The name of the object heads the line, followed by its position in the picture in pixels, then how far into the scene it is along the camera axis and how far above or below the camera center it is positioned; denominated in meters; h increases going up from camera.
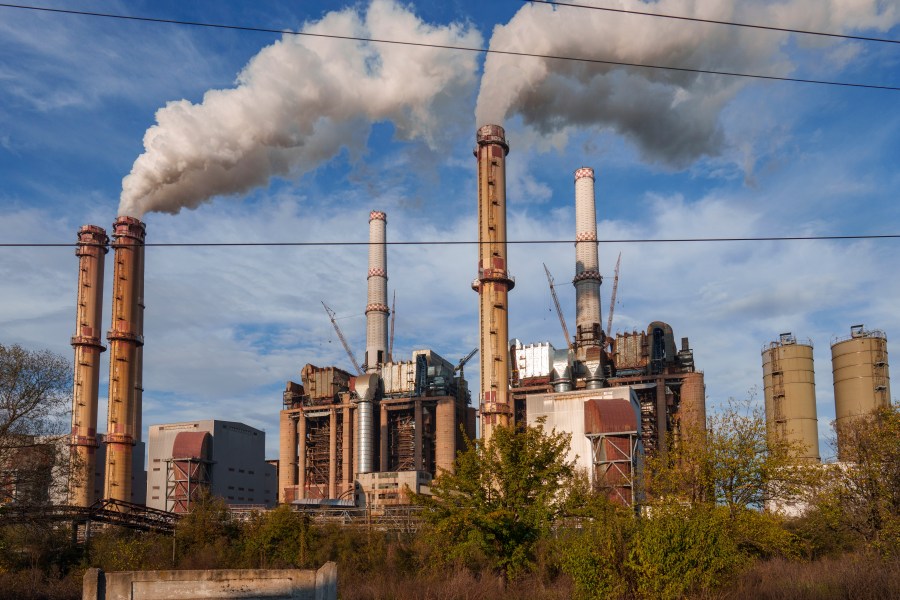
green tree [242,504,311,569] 51.56 -4.77
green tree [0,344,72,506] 40.12 +1.52
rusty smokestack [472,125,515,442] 78.12 +15.08
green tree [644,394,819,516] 30.41 -0.53
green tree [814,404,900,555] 29.16 -1.23
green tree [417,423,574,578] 30.48 -1.47
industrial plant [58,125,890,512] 79.12 +5.71
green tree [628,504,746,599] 22.02 -2.44
